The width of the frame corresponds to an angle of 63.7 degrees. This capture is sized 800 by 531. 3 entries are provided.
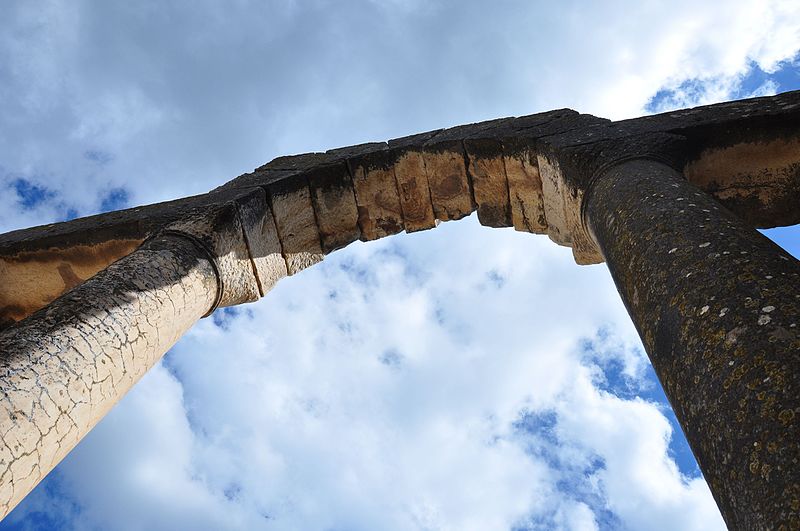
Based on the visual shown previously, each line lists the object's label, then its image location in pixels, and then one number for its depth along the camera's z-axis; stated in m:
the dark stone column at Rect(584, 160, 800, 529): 1.84
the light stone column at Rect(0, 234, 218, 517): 2.78
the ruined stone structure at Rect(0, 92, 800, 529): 2.12
